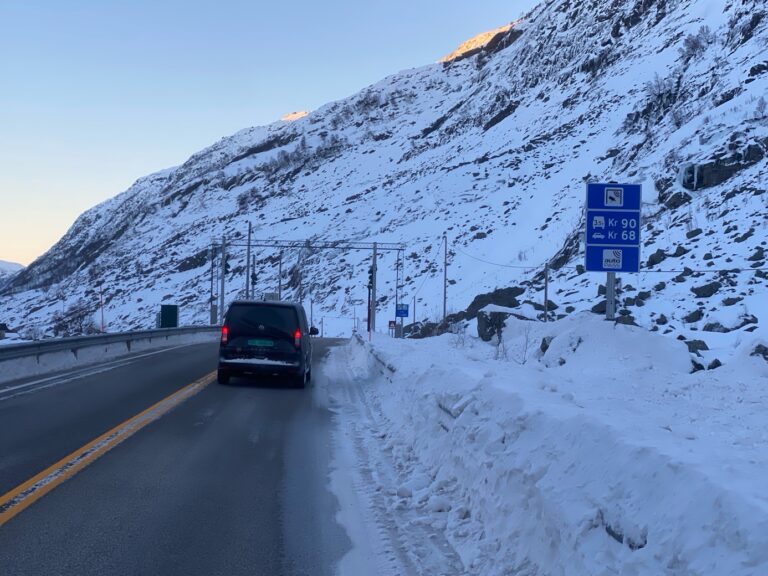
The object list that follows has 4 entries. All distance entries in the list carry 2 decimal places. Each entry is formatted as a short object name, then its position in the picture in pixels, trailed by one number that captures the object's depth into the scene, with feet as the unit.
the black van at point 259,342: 49.06
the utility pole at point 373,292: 139.33
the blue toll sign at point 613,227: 34.99
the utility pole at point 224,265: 164.86
